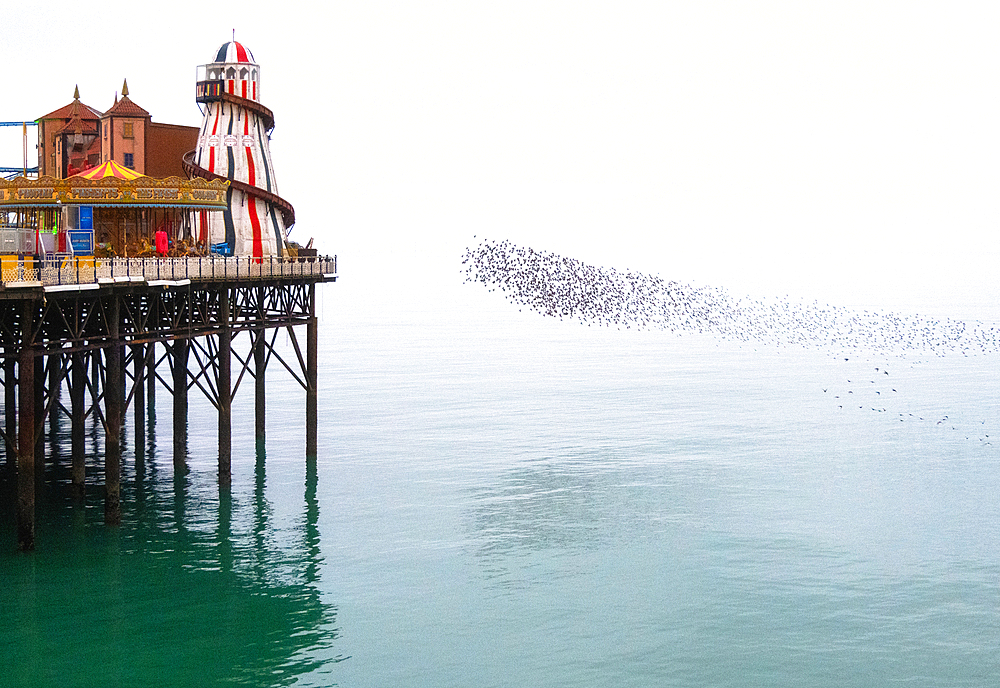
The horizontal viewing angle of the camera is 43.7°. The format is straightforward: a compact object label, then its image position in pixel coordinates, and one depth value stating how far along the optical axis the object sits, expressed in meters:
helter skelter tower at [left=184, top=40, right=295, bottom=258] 47.06
